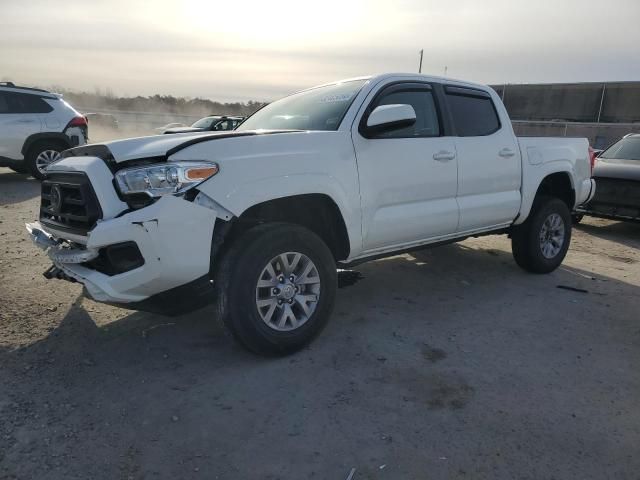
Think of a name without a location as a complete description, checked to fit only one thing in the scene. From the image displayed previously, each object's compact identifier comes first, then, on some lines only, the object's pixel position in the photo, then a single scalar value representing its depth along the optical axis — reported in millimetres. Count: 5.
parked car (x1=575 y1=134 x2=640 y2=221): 7695
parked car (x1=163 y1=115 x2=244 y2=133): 15197
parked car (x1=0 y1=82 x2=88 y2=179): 9508
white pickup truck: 2986
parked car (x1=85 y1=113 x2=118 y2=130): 31109
